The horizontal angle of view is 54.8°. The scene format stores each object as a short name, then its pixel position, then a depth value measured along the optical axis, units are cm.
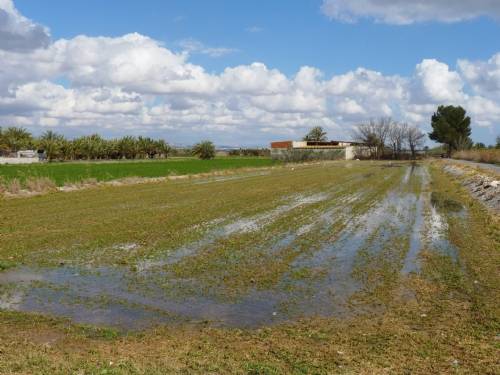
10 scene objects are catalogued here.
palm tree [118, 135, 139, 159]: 12656
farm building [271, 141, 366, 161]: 9850
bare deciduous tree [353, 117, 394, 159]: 12472
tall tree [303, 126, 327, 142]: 15312
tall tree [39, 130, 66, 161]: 10262
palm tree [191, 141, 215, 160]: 11369
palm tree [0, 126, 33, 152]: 10550
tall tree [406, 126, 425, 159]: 12562
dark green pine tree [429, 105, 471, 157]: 10731
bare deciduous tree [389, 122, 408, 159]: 12706
